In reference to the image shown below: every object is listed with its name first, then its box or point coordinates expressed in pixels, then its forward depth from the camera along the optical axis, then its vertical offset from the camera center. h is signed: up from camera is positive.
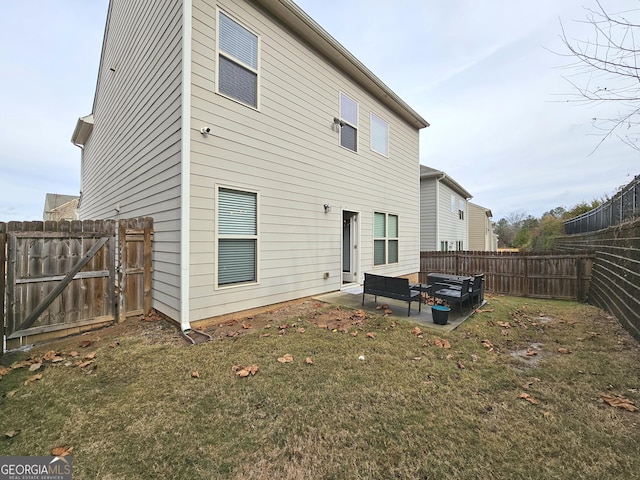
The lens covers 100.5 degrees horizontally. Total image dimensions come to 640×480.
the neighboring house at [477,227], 26.20 +1.52
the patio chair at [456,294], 5.48 -1.10
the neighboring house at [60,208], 27.62 +3.56
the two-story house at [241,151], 4.71 +2.11
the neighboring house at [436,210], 16.17 +2.04
